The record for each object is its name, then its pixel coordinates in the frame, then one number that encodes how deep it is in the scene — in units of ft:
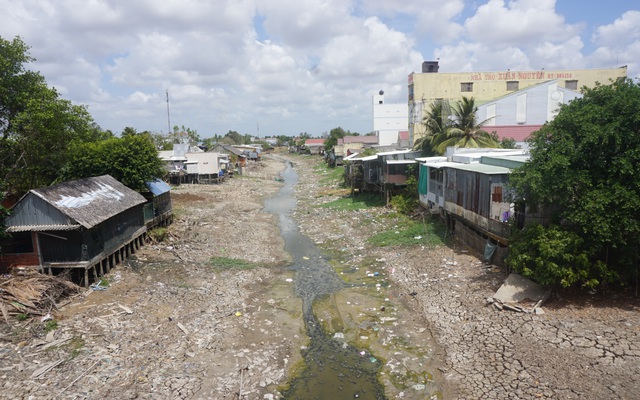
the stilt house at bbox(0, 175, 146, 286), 46.84
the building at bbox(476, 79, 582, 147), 118.62
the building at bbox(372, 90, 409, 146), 244.83
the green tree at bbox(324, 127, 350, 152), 262.06
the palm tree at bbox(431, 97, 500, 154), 88.79
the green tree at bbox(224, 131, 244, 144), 474.08
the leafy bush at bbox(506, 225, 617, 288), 36.47
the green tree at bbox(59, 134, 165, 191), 67.36
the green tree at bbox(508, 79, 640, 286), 34.71
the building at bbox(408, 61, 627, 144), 151.43
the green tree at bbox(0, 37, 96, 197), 52.16
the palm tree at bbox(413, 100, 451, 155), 96.94
